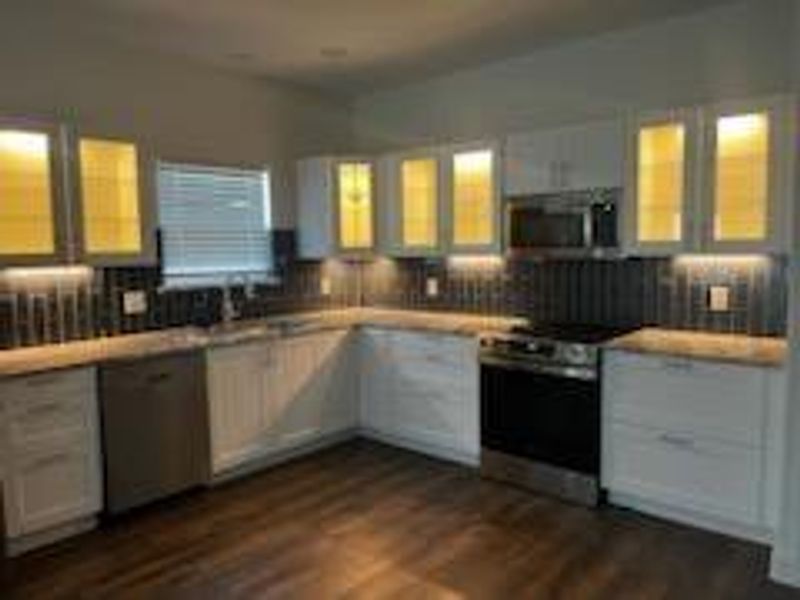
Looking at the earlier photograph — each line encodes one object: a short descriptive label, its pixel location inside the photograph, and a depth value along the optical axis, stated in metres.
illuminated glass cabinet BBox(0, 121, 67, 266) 3.17
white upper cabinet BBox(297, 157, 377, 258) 4.73
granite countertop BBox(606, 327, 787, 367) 2.99
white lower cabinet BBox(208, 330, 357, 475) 3.83
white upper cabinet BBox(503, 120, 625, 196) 3.55
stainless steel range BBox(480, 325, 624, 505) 3.46
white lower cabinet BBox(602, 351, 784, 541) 2.95
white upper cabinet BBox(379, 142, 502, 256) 4.20
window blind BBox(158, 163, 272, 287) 4.23
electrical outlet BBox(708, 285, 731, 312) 3.52
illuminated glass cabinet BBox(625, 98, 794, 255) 3.08
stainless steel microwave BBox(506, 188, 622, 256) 3.60
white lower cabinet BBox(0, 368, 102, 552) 2.96
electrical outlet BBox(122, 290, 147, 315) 3.91
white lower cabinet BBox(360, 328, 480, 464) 4.03
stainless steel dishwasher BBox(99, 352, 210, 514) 3.29
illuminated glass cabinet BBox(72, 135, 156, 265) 3.48
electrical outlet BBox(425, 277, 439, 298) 4.90
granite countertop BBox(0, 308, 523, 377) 3.22
